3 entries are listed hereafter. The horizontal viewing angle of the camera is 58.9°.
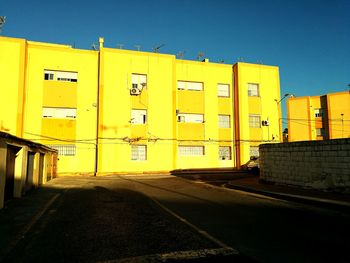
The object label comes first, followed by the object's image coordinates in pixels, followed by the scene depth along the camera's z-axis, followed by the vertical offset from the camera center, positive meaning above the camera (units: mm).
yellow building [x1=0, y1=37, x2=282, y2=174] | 29828 +5356
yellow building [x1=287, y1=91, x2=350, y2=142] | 48875 +6836
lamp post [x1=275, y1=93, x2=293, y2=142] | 38125 +4792
